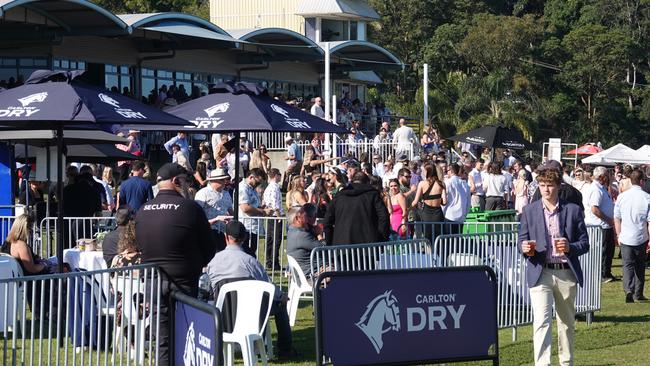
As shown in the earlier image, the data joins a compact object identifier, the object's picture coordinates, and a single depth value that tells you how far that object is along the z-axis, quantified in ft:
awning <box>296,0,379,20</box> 179.73
